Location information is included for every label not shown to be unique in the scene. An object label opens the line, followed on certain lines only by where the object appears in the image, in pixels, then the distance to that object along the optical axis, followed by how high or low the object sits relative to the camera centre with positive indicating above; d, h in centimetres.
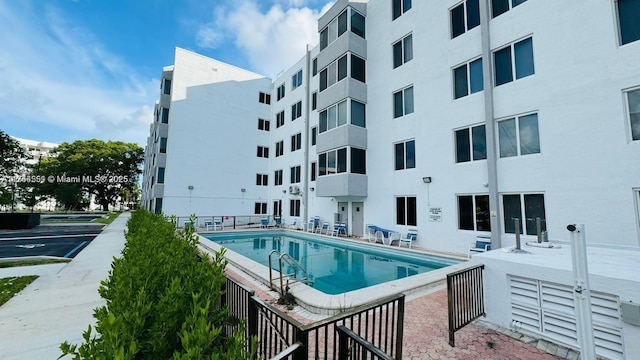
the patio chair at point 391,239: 1232 -169
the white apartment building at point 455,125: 741 +334
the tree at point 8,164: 2058 +337
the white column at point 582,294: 239 -82
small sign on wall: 1122 -46
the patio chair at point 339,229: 1545 -156
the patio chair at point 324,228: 1690 -172
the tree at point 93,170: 3953 +494
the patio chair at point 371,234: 1354 -163
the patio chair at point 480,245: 933 -149
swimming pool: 816 -231
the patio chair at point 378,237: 1317 -173
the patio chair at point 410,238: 1191 -158
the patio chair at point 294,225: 2008 -178
